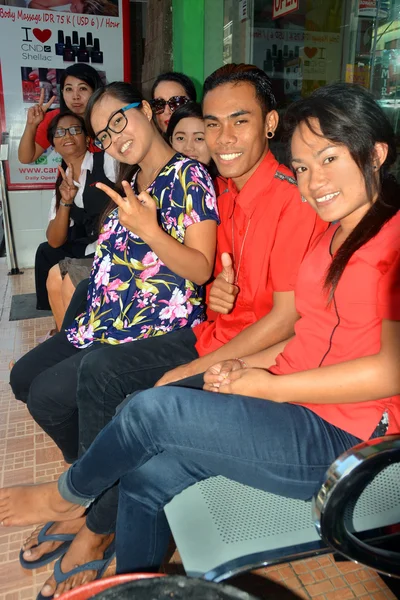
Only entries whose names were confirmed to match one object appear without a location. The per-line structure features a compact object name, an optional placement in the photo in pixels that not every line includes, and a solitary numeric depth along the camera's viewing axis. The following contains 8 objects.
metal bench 0.86
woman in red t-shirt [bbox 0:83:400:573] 1.10
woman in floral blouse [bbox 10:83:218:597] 1.50
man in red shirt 1.48
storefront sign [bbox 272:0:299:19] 3.42
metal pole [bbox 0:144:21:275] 4.40
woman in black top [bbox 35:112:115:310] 2.72
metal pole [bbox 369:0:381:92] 2.76
